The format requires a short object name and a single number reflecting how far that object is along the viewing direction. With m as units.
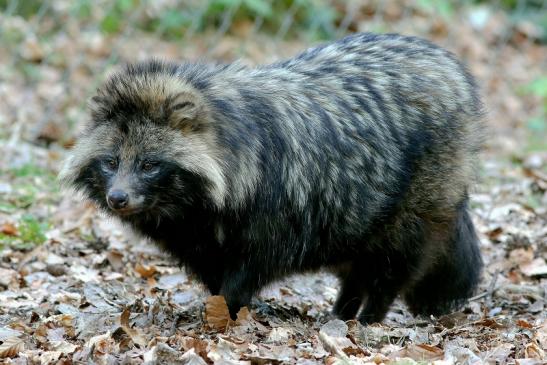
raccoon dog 10.16
